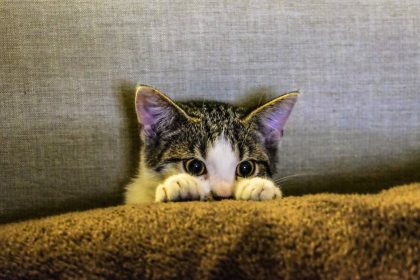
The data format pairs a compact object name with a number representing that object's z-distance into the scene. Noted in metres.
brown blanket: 0.30
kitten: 0.41
